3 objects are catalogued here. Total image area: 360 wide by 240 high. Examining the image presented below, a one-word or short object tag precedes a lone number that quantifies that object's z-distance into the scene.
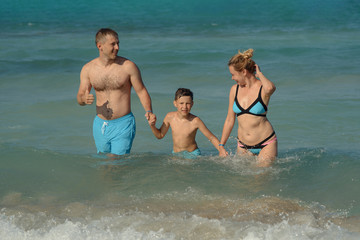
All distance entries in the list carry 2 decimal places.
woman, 11.96
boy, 12.99
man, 12.49
